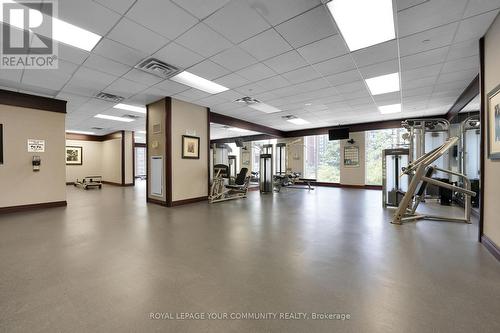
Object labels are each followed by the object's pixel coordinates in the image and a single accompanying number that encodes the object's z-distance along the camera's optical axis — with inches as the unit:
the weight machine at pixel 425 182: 164.2
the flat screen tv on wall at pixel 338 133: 381.7
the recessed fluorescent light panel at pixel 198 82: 181.4
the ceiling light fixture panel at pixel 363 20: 100.4
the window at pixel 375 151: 398.3
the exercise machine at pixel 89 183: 404.8
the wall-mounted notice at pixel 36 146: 217.2
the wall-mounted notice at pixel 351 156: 413.7
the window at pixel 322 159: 449.1
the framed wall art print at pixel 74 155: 467.6
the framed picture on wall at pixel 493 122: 104.9
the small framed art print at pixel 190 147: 249.0
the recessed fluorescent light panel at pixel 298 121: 354.6
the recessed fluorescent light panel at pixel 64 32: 108.5
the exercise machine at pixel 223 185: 271.1
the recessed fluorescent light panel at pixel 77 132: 461.5
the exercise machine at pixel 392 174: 230.1
